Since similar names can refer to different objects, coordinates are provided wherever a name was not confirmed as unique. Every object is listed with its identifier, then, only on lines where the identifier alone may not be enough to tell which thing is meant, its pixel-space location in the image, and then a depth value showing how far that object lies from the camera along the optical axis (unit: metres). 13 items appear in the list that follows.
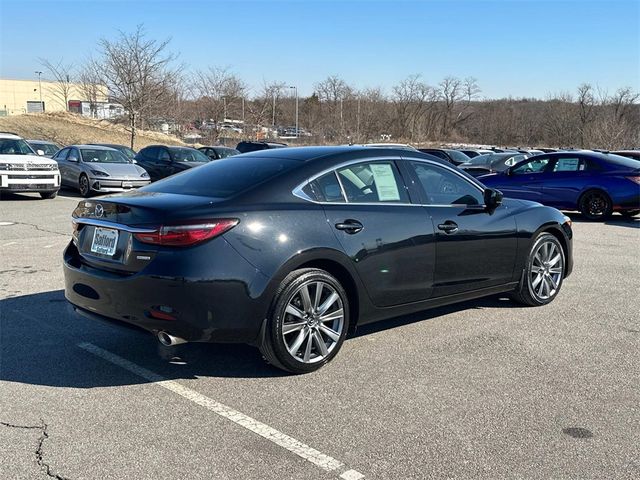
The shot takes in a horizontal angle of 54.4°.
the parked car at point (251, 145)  25.56
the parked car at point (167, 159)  20.00
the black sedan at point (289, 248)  3.96
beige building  90.06
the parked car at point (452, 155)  27.27
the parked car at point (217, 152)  23.45
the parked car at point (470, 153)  32.32
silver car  16.95
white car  15.06
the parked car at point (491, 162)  20.41
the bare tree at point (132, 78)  33.78
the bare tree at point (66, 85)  50.59
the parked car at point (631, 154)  17.98
